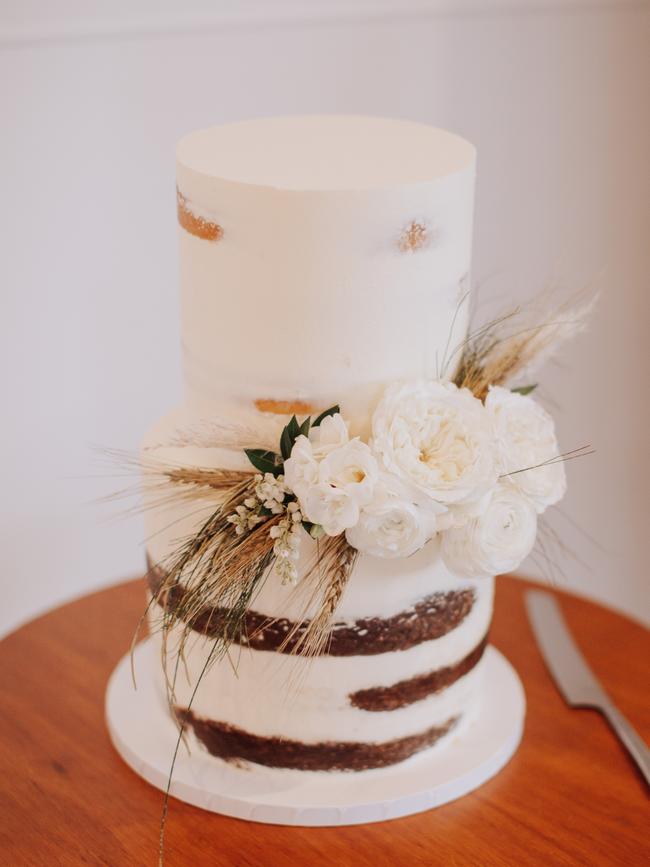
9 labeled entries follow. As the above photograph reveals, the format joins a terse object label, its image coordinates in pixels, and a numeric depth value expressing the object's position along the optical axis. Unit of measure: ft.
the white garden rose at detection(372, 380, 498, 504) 2.88
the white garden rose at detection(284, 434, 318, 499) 2.87
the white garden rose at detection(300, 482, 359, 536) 2.84
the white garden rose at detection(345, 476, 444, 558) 2.86
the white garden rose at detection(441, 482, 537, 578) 3.01
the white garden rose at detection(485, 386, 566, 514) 3.07
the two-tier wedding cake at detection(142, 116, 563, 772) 2.89
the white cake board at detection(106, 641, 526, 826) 3.25
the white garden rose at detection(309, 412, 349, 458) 2.90
